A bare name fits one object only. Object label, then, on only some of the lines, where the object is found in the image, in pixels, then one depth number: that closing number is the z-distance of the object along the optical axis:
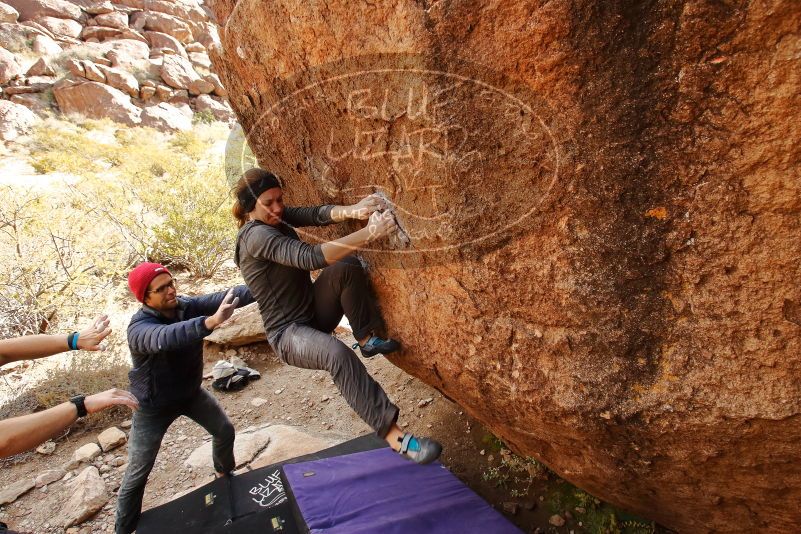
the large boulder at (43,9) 20.88
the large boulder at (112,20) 22.14
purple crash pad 2.56
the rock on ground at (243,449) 3.69
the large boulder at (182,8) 24.00
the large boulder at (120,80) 18.73
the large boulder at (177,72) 20.33
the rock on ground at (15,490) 3.53
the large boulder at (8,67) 17.00
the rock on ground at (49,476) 3.68
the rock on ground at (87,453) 3.88
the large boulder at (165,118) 18.31
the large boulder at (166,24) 23.25
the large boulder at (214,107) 20.53
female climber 2.15
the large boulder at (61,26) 20.75
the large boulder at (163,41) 22.61
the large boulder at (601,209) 1.35
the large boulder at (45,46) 19.33
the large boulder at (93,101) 17.44
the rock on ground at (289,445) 3.62
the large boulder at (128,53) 20.06
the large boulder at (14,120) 14.63
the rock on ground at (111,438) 3.99
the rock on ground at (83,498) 3.30
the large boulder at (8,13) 19.88
